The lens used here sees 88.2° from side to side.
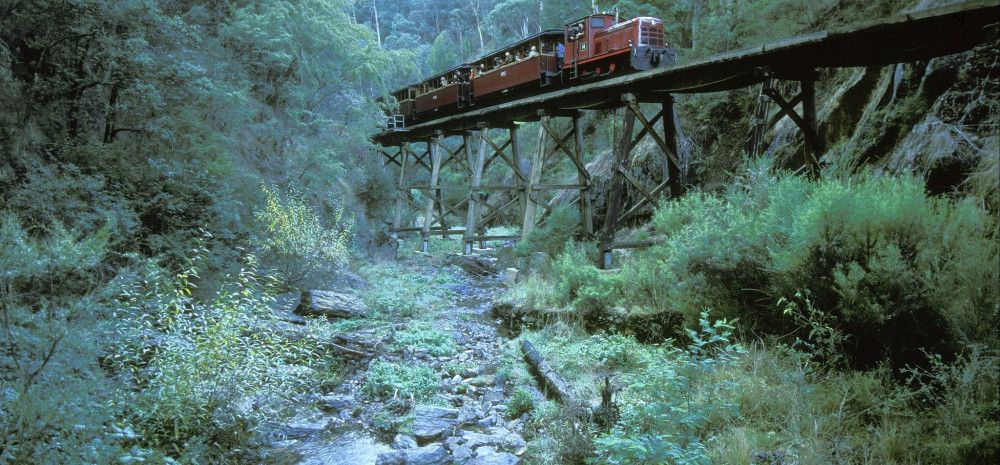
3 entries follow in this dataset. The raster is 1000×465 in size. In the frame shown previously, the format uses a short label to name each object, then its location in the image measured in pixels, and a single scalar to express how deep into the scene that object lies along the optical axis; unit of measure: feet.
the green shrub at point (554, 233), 34.68
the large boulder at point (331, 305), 24.98
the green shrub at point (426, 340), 21.99
